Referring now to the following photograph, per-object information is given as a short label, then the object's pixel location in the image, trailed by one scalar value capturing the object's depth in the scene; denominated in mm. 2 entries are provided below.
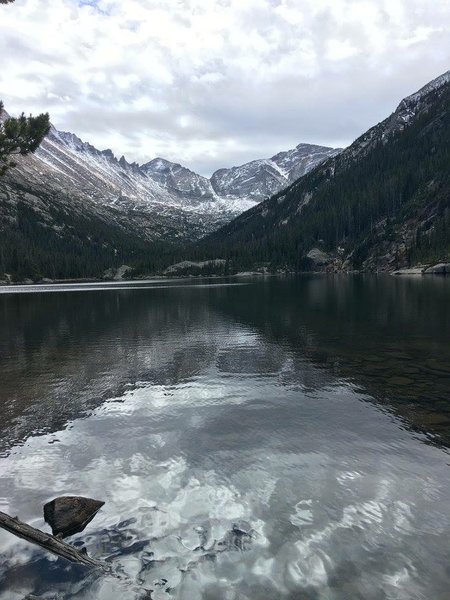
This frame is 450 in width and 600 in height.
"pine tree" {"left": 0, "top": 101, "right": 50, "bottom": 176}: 28625
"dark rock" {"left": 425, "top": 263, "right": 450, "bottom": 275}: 157250
